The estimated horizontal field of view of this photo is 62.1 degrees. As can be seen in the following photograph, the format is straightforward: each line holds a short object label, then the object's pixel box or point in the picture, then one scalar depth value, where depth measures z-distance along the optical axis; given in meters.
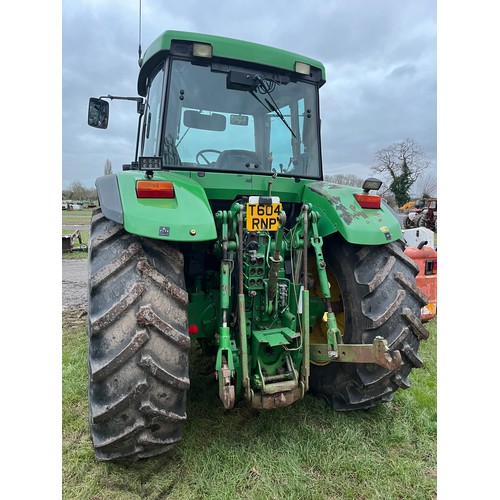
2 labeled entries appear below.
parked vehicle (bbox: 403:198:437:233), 14.28
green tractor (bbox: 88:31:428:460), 2.07
